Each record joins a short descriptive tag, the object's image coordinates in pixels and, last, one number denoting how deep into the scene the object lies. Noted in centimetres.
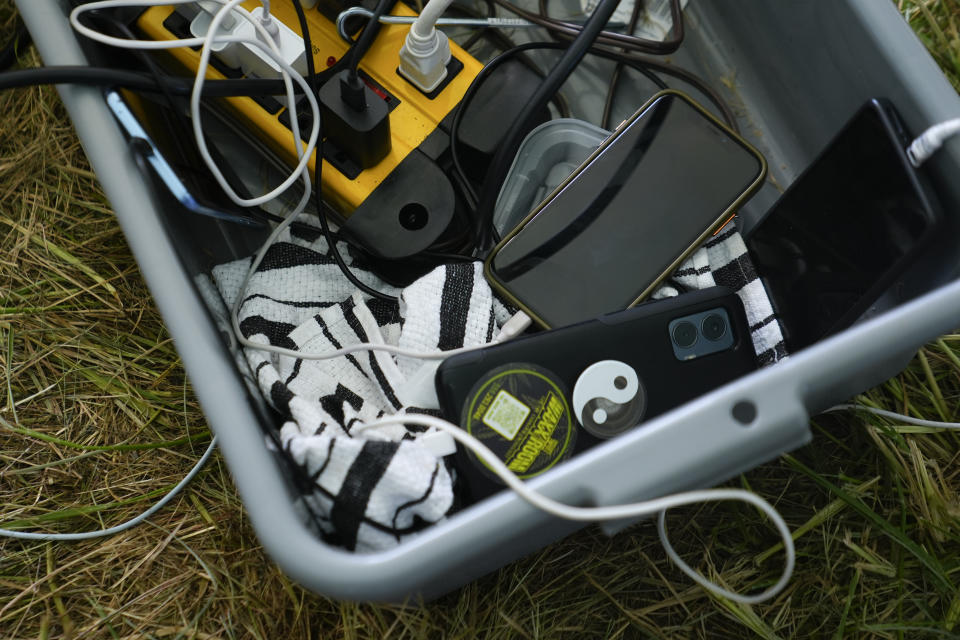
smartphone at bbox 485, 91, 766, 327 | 59
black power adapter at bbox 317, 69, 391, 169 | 55
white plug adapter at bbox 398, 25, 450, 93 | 58
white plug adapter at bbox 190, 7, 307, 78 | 55
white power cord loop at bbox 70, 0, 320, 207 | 48
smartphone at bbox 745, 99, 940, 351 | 50
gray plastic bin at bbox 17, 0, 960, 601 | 38
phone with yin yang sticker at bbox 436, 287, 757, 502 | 51
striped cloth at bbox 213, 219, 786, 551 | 45
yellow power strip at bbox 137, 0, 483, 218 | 60
